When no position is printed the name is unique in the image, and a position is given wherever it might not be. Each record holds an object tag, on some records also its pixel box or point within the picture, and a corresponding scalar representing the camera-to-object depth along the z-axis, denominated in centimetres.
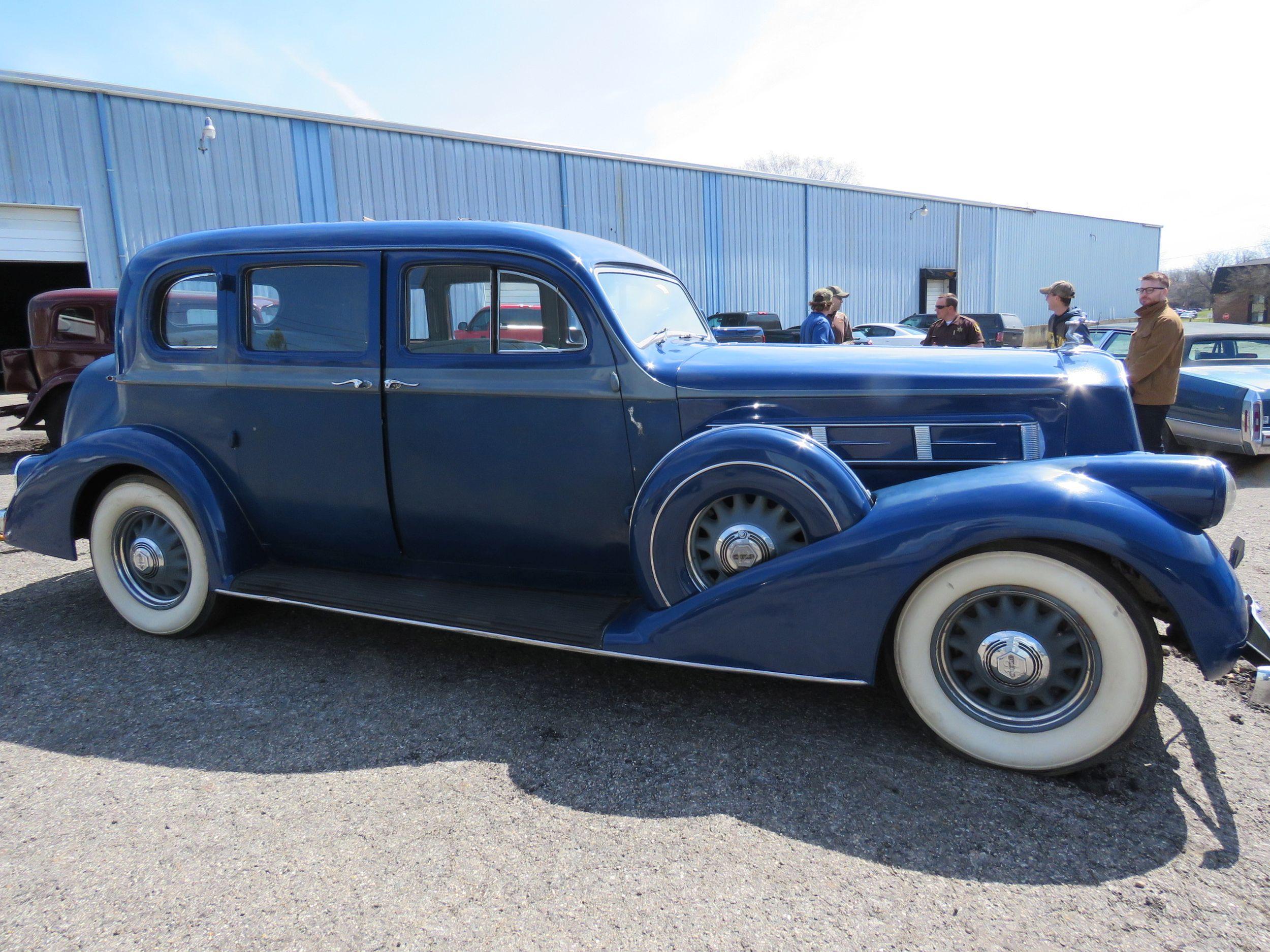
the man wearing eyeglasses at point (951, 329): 663
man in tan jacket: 534
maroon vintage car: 895
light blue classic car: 697
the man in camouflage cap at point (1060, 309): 640
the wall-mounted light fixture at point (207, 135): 1216
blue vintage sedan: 235
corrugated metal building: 1180
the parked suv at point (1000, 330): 1750
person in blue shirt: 631
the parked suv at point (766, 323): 1418
